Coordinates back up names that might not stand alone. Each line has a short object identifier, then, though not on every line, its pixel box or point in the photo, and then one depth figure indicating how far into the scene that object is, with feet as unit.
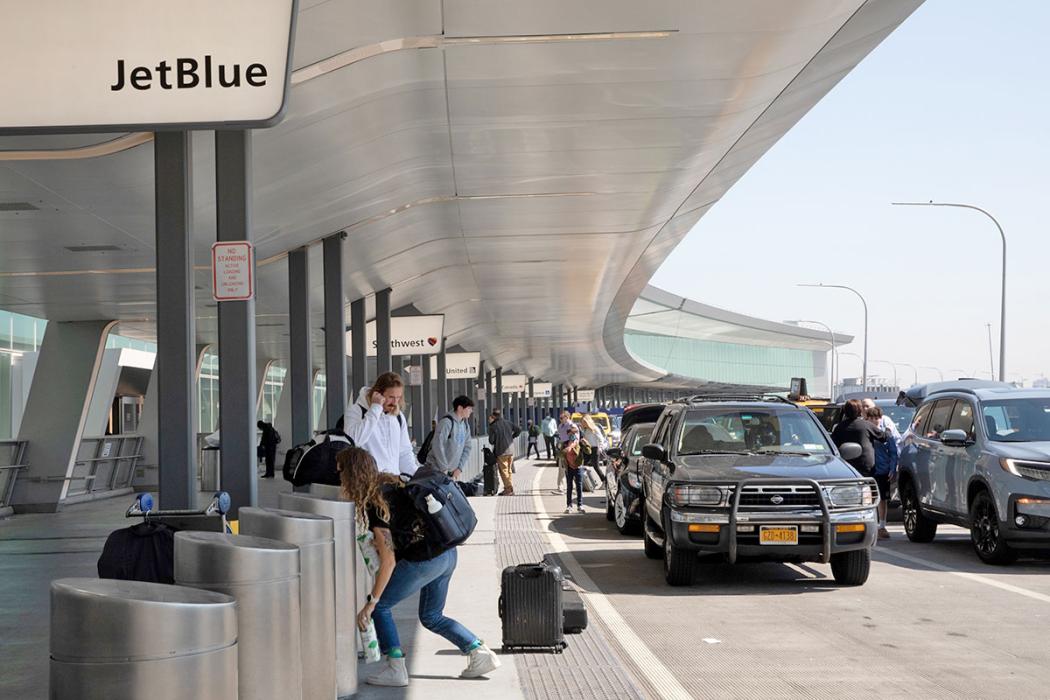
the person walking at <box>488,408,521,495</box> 90.84
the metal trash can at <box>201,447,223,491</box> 118.83
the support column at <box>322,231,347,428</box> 69.26
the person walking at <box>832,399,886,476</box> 57.34
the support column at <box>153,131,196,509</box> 34.88
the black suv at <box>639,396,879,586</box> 43.32
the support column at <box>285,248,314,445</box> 67.05
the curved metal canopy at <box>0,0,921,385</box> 35.96
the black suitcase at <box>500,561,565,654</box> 31.07
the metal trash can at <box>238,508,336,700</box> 23.02
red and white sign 34.99
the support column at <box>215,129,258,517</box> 36.42
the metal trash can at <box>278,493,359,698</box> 26.73
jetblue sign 18.37
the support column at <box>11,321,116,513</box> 88.84
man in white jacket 37.27
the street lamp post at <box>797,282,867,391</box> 191.72
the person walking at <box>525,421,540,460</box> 198.96
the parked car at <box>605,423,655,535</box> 61.16
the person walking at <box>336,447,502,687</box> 26.40
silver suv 48.11
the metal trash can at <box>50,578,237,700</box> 12.48
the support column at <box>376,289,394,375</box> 89.91
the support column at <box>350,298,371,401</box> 93.56
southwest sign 100.53
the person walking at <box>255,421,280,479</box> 142.20
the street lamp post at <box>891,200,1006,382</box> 108.47
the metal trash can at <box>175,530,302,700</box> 17.85
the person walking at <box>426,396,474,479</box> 54.24
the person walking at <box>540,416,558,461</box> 132.98
